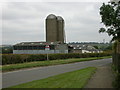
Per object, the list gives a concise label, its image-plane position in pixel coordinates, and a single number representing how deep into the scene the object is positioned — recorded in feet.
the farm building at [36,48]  144.61
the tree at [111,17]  57.09
